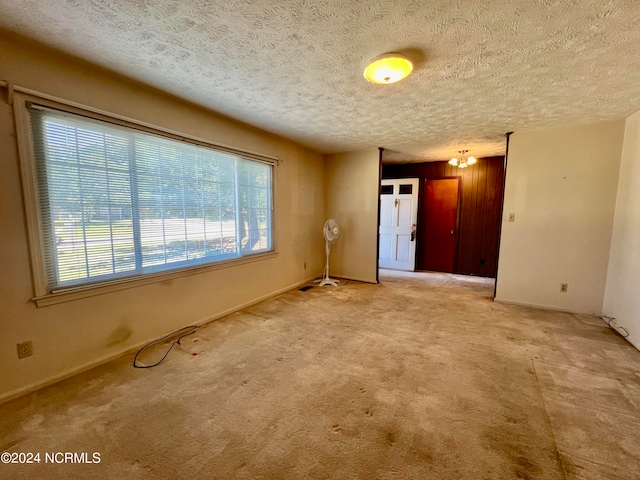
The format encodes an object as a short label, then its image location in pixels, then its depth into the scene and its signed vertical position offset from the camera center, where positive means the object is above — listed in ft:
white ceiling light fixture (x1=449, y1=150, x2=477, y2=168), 15.21 +3.28
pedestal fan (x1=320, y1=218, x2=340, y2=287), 15.03 -1.13
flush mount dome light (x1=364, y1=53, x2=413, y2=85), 5.82 +3.38
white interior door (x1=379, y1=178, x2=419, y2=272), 18.81 -0.57
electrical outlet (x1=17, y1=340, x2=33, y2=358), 5.87 -3.09
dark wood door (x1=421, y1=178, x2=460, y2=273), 18.06 -0.62
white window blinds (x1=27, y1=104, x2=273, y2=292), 6.20 +0.39
